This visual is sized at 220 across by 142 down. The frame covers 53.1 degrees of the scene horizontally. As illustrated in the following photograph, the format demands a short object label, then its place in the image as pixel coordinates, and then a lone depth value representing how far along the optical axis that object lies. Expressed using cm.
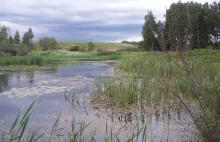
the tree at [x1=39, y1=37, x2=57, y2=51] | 4477
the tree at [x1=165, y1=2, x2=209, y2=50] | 2453
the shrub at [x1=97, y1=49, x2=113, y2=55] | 3643
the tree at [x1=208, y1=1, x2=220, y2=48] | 2358
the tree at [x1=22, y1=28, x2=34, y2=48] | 4130
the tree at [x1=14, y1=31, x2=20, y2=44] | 4078
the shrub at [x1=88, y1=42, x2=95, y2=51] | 4580
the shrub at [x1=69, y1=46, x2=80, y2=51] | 4597
